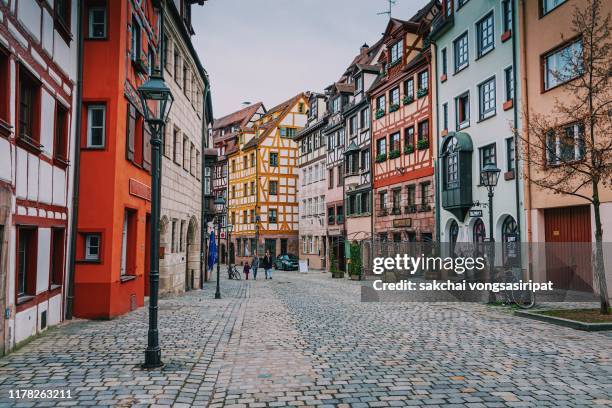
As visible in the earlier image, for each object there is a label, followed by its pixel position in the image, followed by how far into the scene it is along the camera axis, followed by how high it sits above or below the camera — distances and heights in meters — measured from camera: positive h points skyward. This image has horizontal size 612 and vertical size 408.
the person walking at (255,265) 37.88 -1.43
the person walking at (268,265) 37.12 -1.38
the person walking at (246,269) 36.48 -1.61
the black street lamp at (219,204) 24.03 +1.64
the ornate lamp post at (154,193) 8.28 +0.74
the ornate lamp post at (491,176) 17.45 +2.03
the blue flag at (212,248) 32.78 -0.27
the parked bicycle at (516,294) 16.23 -1.40
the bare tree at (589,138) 13.54 +2.61
